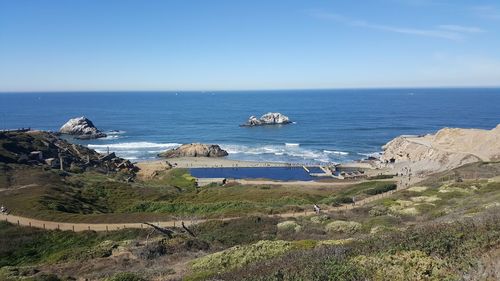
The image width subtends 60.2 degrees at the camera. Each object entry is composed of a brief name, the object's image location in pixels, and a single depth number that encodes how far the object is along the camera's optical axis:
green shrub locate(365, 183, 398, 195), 49.07
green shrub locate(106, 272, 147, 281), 15.57
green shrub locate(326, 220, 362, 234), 25.77
